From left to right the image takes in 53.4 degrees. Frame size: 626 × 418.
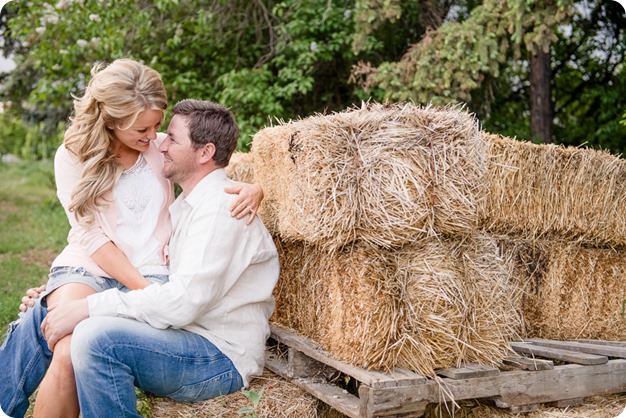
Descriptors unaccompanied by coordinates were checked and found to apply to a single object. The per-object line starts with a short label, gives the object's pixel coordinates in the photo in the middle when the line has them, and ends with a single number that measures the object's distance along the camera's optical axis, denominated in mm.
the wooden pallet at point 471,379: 2658
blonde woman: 2961
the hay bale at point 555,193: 3477
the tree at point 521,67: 6160
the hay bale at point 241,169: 4398
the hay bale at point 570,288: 3723
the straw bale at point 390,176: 2674
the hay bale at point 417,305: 2762
